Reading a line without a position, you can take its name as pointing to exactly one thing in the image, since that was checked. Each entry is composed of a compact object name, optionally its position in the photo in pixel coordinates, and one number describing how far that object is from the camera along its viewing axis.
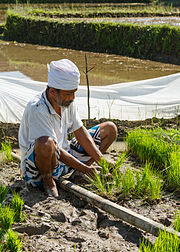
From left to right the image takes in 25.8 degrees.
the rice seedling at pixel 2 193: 2.71
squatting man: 2.79
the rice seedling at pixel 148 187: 2.84
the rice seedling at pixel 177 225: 2.33
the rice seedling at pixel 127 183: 2.88
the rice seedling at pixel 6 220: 2.30
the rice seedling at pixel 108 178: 2.91
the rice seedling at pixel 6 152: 3.64
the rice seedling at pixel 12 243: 2.10
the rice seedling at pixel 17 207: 2.46
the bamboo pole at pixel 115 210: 2.36
